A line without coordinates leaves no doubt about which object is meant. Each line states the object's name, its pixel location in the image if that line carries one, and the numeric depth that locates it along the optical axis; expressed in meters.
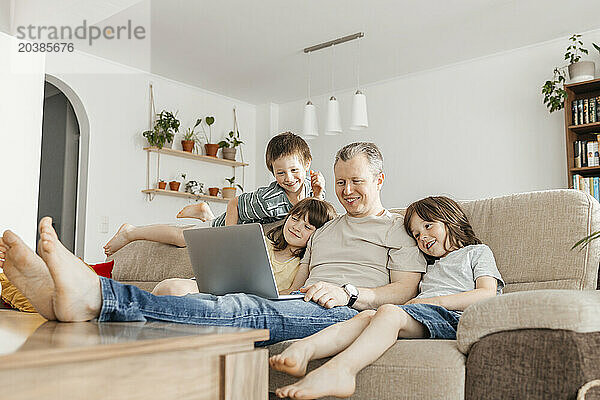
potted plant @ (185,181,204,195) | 5.59
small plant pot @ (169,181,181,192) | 5.41
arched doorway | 4.94
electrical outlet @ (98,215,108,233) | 4.97
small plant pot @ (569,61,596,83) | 4.29
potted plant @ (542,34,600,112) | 4.29
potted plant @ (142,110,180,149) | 5.26
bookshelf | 4.22
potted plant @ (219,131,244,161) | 5.90
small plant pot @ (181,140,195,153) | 5.55
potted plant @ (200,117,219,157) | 5.75
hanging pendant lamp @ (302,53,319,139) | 4.93
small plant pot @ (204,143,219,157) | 5.78
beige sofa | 1.17
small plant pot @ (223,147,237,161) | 5.97
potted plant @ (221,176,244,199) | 5.88
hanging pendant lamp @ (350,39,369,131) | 4.62
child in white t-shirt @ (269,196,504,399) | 1.26
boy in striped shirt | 2.53
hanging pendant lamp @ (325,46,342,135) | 4.81
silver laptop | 1.69
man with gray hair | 1.20
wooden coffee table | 0.79
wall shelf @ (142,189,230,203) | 5.28
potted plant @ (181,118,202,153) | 5.55
